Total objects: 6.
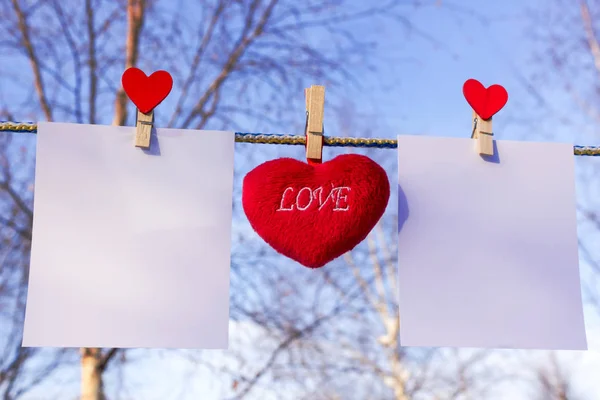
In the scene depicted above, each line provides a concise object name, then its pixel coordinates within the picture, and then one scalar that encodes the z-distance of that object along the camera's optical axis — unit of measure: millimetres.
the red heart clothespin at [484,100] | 461
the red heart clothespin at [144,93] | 442
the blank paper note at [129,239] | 431
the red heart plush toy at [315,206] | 440
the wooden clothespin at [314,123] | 448
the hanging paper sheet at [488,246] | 447
